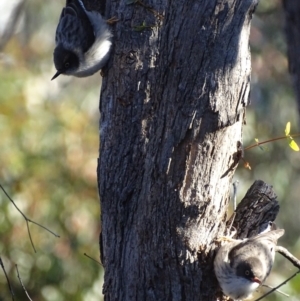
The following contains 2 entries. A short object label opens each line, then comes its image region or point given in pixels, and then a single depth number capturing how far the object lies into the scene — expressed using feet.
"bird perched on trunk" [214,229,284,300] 27.86
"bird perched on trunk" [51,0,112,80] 29.04
